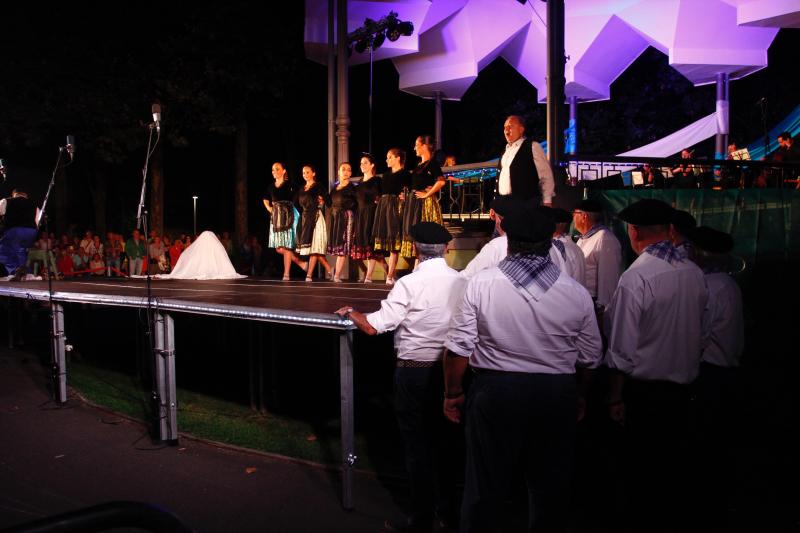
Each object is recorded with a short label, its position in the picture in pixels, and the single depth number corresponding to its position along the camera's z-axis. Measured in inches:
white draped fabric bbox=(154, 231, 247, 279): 487.5
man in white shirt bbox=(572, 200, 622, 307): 264.5
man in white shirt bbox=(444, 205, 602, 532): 129.7
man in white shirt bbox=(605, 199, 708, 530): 151.8
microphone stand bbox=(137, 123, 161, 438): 273.9
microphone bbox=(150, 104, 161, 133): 275.2
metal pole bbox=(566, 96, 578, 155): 760.9
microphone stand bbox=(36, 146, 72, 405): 334.6
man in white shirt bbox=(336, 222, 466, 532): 178.5
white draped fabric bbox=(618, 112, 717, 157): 710.5
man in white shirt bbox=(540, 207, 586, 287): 246.5
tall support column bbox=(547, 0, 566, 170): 359.9
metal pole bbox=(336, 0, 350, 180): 497.7
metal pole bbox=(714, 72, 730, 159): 684.1
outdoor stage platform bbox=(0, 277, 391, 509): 205.6
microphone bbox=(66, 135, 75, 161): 317.4
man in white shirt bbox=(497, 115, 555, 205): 289.4
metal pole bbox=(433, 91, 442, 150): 745.5
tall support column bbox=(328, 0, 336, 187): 528.4
